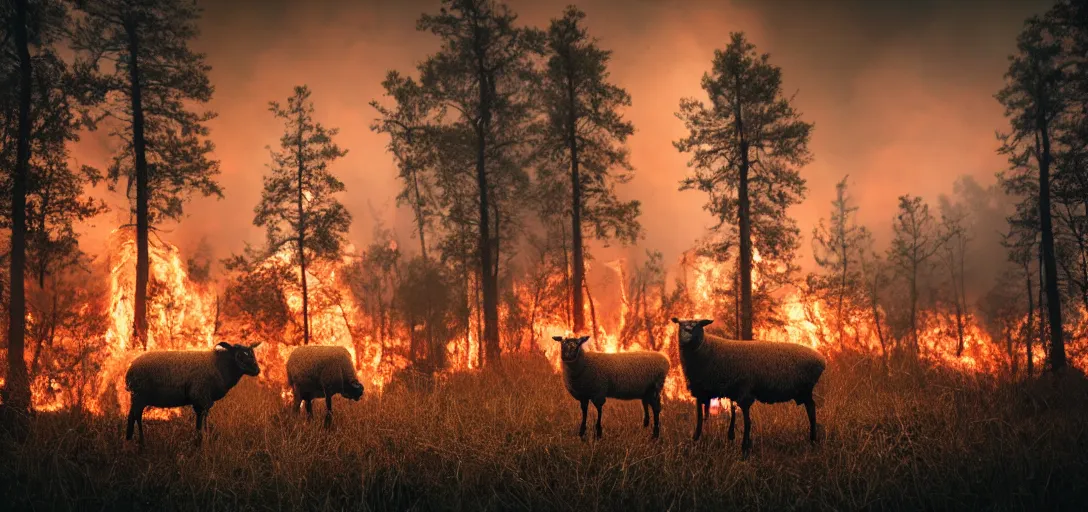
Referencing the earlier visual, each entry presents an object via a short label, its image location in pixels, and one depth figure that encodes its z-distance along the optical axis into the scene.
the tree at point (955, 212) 51.28
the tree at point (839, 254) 26.83
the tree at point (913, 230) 26.52
